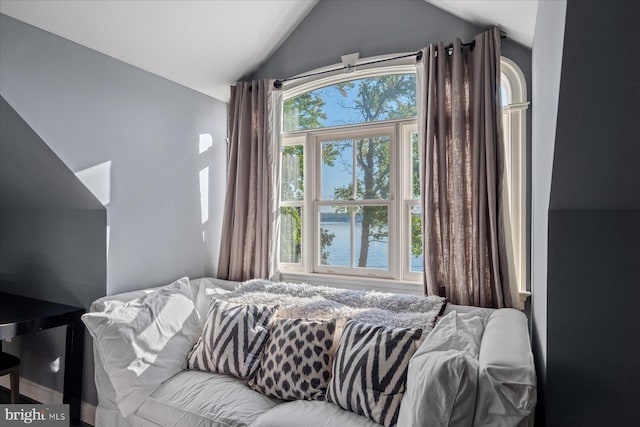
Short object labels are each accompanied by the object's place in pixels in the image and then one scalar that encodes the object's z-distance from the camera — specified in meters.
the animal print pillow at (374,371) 1.53
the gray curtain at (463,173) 2.09
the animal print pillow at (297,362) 1.76
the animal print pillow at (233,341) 1.94
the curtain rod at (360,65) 2.20
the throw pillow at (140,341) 1.84
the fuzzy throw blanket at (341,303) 1.91
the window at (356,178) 2.56
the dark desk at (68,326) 2.17
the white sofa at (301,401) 1.14
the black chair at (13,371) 2.18
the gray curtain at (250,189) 2.86
